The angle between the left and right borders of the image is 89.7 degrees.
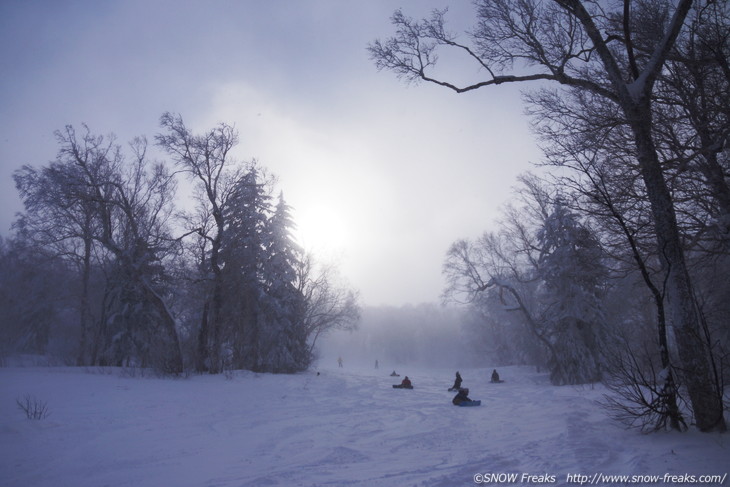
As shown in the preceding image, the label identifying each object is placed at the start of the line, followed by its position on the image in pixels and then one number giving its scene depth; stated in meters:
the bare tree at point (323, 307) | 27.19
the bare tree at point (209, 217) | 18.34
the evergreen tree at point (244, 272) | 19.94
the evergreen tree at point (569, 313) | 20.00
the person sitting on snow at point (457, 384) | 16.63
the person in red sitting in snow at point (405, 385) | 18.05
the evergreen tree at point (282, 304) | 22.03
